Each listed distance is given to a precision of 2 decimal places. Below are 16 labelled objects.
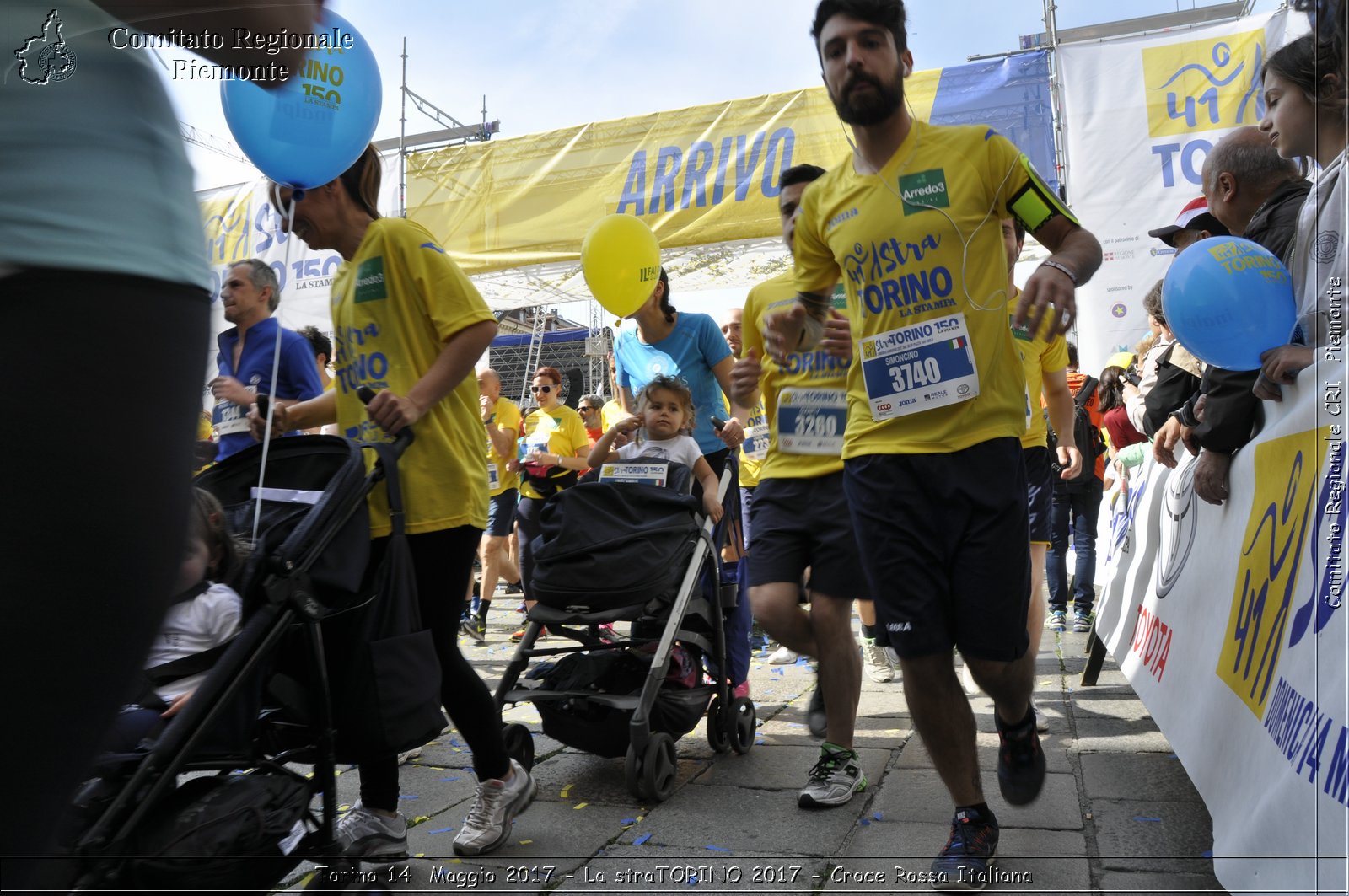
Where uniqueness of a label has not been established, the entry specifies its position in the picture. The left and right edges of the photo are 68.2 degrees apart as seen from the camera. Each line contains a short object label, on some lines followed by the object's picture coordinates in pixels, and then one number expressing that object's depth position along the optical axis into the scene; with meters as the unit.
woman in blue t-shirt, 4.73
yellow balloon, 4.77
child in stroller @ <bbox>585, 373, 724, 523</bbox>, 4.39
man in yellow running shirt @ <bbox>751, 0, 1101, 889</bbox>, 2.56
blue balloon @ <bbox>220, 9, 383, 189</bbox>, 2.83
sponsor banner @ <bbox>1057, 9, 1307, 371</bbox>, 7.64
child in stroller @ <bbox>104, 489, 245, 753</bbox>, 2.38
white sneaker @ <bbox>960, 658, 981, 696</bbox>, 4.94
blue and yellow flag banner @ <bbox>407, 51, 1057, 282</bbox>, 8.00
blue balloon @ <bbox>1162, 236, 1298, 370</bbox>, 2.42
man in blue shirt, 4.15
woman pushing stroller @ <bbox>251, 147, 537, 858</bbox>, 2.81
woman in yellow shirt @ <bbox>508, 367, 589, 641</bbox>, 7.86
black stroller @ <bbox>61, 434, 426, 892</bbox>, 1.94
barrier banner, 1.75
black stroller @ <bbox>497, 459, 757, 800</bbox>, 3.50
